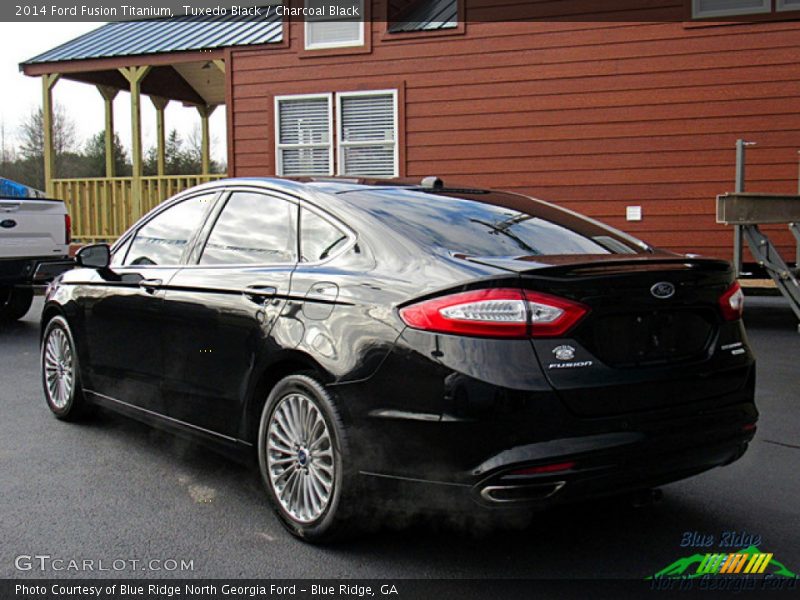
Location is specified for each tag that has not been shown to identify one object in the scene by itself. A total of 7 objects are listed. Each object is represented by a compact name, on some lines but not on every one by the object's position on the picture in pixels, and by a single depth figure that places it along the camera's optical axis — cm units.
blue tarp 1921
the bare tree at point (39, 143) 5272
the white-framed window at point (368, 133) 1337
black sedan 303
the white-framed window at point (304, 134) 1380
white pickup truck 1030
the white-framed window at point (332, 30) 1344
